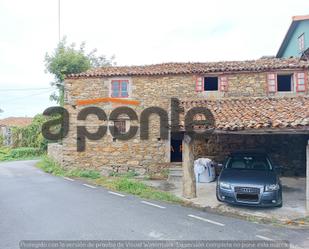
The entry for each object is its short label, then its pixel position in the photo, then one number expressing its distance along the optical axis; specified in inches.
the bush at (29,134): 1130.7
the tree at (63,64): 918.4
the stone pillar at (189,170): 379.9
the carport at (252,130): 323.2
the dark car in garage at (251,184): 311.7
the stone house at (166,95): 545.3
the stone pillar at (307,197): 305.7
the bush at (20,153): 1019.6
